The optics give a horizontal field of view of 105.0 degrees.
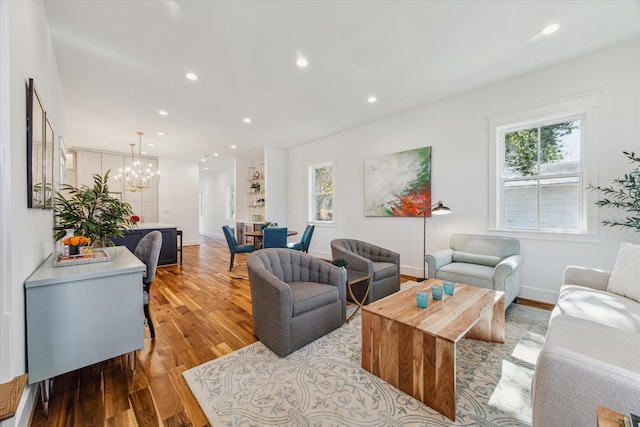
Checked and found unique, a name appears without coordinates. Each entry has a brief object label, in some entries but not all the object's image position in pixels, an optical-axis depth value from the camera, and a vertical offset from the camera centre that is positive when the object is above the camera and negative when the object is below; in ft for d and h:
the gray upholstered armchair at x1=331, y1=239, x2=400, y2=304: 9.81 -2.27
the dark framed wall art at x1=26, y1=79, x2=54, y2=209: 5.05 +1.38
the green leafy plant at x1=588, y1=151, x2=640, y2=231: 7.84 +0.49
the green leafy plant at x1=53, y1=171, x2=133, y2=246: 7.52 +0.00
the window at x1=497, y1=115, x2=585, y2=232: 9.83 +1.49
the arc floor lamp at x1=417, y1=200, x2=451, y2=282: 11.59 -0.44
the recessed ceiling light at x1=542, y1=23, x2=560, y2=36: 7.77 +5.85
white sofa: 3.02 -2.34
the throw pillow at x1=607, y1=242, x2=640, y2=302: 6.30 -1.73
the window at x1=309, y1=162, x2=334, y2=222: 19.67 +1.61
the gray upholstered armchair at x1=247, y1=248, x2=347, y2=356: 6.66 -2.52
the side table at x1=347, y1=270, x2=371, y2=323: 8.72 -2.47
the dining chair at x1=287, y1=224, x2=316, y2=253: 16.71 -2.06
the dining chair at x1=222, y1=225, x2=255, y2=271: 15.41 -2.20
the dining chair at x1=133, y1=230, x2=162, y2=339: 7.38 -1.58
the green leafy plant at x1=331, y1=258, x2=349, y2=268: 8.89 -1.87
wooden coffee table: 4.81 -2.80
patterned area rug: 4.72 -3.96
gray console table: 4.73 -2.17
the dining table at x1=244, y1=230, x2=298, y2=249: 16.67 -2.02
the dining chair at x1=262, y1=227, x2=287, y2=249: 14.43 -1.52
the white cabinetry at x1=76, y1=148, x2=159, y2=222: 22.24 +3.55
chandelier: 21.19 +3.26
